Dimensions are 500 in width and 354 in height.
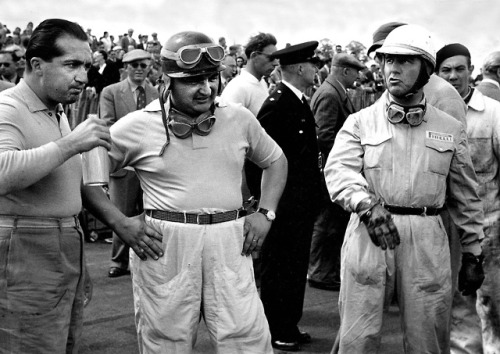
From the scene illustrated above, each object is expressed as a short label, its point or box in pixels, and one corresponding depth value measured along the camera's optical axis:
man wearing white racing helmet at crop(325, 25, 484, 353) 3.33
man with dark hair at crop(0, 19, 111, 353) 2.70
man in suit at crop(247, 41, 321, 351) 5.17
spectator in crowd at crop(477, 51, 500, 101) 5.74
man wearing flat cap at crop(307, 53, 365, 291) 6.85
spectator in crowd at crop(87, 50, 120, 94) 13.33
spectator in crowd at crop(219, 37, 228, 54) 21.51
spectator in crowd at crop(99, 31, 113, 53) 19.94
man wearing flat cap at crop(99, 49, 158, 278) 7.24
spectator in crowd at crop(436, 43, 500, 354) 4.65
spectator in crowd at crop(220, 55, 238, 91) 11.47
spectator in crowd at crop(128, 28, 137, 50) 20.27
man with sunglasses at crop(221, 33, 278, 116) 6.36
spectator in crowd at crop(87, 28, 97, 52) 19.92
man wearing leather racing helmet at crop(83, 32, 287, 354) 3.13
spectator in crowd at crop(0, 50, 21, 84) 7.03
